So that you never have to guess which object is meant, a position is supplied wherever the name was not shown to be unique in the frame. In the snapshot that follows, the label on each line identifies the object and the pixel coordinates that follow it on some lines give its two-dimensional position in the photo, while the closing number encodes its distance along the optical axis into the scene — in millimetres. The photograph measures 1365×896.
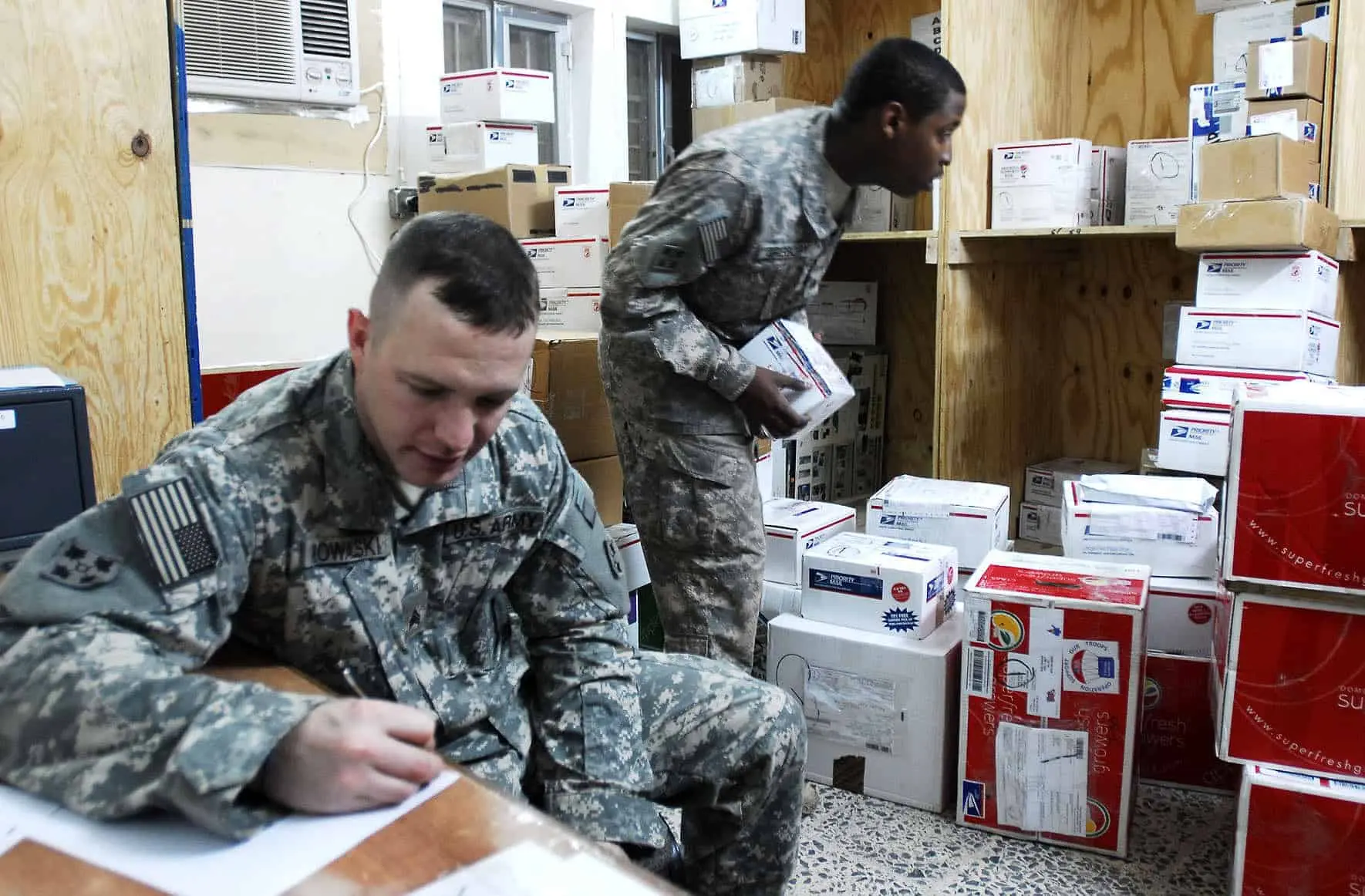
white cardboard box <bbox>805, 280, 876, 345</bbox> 4137
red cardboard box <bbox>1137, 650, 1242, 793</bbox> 2113
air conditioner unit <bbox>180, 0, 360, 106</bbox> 3100
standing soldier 1872
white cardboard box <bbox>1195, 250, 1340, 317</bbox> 2406
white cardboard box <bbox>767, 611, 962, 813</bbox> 2066
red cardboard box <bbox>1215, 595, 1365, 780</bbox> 1589
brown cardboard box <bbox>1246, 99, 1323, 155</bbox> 2492
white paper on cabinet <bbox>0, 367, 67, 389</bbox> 1713
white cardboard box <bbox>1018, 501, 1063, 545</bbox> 3627
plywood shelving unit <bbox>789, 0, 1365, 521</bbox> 3221
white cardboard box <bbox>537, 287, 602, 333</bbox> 2910
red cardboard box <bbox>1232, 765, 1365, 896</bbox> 1590
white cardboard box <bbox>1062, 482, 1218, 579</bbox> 2211
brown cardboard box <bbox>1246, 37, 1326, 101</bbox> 2457
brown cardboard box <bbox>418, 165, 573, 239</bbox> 3131
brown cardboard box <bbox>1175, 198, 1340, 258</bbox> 2285
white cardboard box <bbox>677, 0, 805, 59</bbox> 3691
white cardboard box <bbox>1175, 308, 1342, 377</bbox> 2426
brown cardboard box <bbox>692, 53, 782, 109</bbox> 3789
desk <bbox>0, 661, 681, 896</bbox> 662
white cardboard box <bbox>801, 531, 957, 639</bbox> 2125
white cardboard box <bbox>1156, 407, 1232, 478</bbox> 2586
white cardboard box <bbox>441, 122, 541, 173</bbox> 3324
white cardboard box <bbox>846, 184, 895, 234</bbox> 3723
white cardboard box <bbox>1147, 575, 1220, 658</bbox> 2123
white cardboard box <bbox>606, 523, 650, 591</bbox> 2338
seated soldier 769
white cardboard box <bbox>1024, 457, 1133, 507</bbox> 3592
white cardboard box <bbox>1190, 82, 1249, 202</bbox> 2857
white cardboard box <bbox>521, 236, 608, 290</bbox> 2938
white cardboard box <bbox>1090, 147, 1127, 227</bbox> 3262
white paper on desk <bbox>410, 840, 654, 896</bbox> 660
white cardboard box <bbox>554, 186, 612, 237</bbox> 2953
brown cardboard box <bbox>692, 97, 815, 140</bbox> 3650
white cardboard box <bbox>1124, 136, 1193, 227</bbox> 3037
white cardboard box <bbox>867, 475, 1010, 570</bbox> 2477
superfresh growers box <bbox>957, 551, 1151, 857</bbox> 1866
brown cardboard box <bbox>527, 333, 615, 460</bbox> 2359
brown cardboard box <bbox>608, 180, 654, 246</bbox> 2879
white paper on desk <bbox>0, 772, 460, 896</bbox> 676
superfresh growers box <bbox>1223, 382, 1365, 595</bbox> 1529
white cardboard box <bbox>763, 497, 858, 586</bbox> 2436
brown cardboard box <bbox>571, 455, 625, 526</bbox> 2453
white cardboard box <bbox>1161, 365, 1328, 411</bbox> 2506
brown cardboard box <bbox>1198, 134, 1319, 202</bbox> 2320
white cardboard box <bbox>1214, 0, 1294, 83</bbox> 2887
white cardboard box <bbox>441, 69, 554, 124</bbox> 3340
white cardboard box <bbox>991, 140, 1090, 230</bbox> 3107
